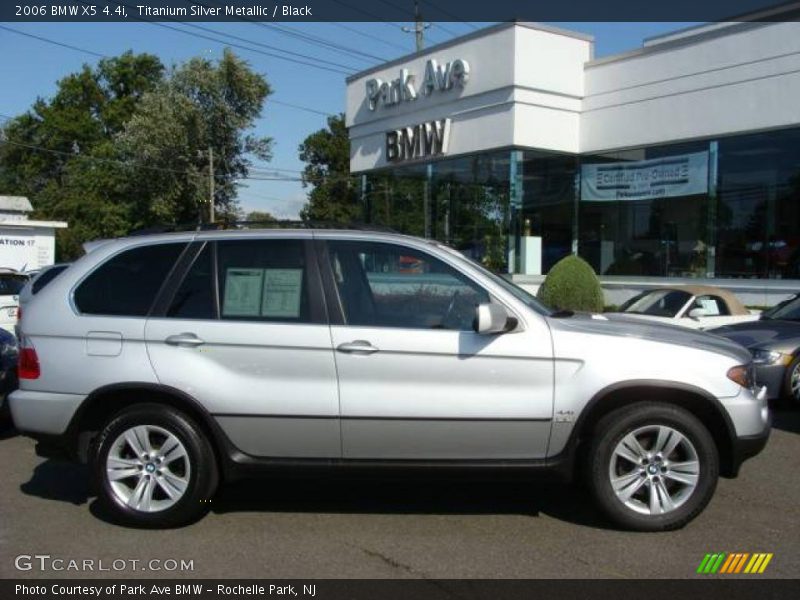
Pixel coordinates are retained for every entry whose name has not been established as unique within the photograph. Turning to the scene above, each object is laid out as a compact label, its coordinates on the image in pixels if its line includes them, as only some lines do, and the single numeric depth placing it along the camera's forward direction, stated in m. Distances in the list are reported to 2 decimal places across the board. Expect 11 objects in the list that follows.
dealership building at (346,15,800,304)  16.72
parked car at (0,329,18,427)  7.71
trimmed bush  16.53
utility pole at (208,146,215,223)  42.72
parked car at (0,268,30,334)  12.77
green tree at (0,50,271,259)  42.72
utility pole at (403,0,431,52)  33.28
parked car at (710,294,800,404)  8.73
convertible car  11.24
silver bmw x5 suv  4.99
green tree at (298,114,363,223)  62.36
